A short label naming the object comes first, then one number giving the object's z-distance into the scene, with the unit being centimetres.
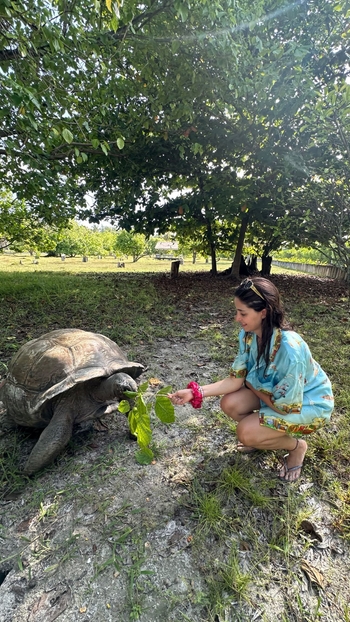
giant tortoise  214
